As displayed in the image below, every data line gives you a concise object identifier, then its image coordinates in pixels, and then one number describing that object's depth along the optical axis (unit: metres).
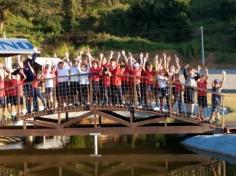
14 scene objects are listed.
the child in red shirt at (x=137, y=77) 21.28
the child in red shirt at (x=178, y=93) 21.59
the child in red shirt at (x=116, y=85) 21.44
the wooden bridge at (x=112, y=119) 21.61
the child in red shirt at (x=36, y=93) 21.64
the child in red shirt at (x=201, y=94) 21.86
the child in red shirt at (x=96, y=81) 21.33
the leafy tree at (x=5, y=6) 69.94
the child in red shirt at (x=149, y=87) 21.64
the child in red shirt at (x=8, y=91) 21.89
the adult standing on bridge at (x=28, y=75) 21.77
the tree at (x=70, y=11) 72.29
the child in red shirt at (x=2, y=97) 21.90
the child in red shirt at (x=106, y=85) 21.36
